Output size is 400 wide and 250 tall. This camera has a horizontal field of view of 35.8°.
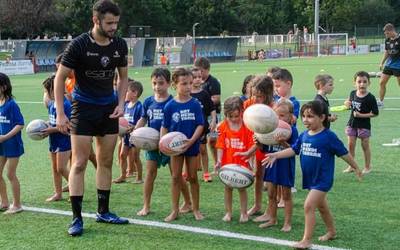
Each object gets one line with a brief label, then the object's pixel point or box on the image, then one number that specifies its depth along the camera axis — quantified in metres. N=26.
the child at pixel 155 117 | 7.44
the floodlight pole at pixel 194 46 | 48.39
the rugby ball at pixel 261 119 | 6.38
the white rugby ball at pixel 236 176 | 6.75
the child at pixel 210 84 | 9.16
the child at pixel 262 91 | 6.94
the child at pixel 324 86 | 8.66
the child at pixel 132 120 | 9.42
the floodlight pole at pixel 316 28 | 57.66
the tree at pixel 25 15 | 74.88
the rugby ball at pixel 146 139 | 7.31
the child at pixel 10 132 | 7.41
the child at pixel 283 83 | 7.68
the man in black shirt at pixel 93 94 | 6.51
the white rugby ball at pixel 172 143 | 6.90
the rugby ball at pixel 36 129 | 8.06
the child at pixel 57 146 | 8.04
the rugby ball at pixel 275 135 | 6.64
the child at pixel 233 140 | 6.98
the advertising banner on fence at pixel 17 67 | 37.72
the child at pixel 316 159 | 6.05
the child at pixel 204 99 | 8.57
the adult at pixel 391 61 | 15.51
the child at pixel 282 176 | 6.80
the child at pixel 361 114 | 9.61
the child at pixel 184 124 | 7.05
